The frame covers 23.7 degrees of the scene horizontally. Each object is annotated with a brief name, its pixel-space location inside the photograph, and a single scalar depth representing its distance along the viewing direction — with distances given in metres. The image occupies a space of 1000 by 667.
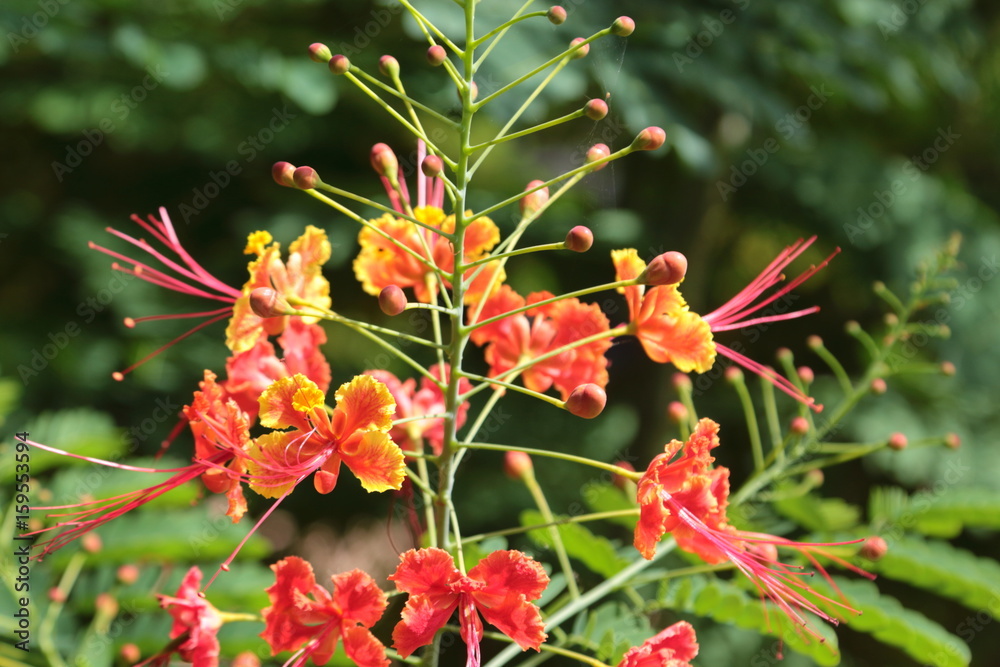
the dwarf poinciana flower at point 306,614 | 0.66
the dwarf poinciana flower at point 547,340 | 0.72
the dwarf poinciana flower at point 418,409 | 0.72
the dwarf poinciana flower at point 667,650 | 0.67
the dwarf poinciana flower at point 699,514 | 0.66
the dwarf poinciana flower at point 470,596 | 0.65
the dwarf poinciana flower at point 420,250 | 0.71
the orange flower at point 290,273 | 0.70
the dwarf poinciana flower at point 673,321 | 0.69
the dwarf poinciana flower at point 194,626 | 0.69
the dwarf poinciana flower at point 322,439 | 0.65
